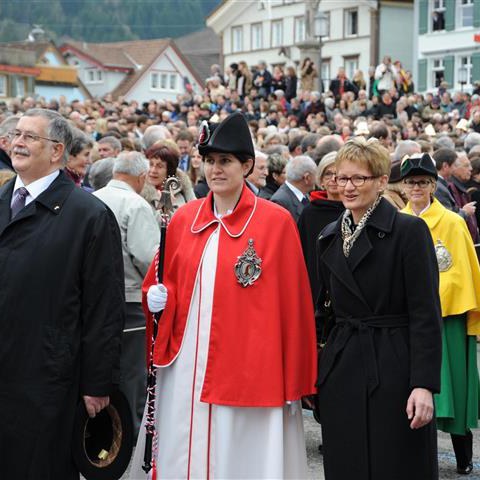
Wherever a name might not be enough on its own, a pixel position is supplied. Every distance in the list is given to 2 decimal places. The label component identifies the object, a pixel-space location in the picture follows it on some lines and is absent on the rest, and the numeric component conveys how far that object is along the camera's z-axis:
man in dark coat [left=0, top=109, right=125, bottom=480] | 4.89
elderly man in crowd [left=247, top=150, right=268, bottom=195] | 9.92
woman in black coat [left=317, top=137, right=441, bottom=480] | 4.80
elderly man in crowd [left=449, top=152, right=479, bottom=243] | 10.73
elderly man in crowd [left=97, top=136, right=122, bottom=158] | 10.46
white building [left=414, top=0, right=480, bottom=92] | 45.66
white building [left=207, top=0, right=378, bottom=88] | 54.22
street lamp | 34.38
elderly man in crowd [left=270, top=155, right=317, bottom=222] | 8.84
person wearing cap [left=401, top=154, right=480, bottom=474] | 6.69
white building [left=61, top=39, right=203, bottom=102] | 88.69
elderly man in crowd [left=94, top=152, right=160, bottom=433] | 7.12
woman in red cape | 5.09
